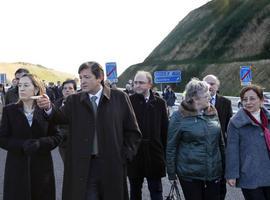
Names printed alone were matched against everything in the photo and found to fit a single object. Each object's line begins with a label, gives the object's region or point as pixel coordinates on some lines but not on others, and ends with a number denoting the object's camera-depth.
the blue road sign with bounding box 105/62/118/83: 19.42
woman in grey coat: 4.81
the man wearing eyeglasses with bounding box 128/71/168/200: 6.23
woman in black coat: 4.89
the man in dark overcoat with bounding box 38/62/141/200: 4.55
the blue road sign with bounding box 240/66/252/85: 18.92
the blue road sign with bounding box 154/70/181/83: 27.05
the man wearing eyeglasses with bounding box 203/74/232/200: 6.45
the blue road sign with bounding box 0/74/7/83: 35.19
